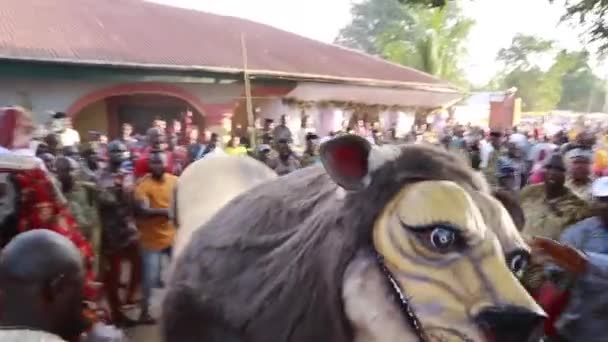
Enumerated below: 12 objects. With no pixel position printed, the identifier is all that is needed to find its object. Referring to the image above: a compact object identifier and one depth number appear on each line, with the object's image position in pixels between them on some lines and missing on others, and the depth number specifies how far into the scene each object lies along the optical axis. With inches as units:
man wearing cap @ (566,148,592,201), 228.1
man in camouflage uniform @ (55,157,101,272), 254.1
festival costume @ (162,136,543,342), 78.7
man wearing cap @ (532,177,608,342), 117.5
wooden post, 197.0
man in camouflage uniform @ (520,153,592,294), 194.1
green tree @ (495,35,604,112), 1915.6
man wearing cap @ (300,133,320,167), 376.4
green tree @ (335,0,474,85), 1268.5
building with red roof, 564.4
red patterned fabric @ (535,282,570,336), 121.6
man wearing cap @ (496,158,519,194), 265.9
